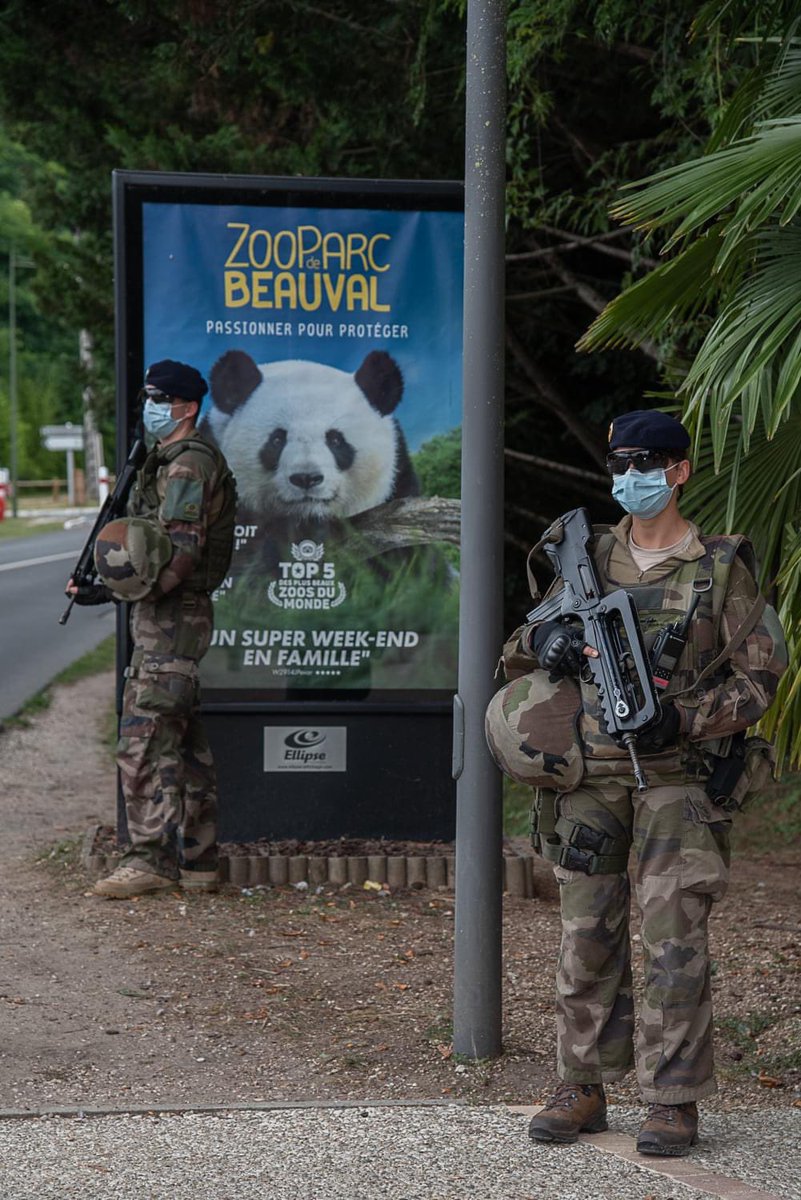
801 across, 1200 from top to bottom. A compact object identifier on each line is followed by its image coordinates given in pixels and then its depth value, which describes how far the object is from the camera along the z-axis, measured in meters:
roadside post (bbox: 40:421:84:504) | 59.78
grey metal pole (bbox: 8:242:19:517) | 55.59
